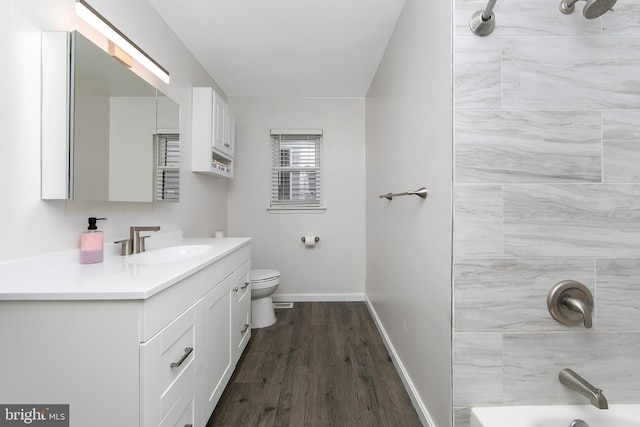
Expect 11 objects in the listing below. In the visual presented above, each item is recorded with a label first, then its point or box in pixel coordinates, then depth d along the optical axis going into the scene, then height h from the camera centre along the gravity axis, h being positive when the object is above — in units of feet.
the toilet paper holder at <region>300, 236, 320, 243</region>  9.42 -0.97
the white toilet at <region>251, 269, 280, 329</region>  7.32 -2.53
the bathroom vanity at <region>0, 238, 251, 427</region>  2.40 -1.29
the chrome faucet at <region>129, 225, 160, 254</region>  4.57 -0.50
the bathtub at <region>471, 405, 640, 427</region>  3.11 -2.50
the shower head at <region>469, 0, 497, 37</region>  3.10 +2.37
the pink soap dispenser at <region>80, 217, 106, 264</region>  3.64 -0.48
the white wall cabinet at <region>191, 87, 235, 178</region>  6.84 +2.24
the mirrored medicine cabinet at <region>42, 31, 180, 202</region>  3.30 +1.30
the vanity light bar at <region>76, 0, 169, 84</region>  3.75 +2.89
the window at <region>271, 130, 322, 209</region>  9.69 +1.63
